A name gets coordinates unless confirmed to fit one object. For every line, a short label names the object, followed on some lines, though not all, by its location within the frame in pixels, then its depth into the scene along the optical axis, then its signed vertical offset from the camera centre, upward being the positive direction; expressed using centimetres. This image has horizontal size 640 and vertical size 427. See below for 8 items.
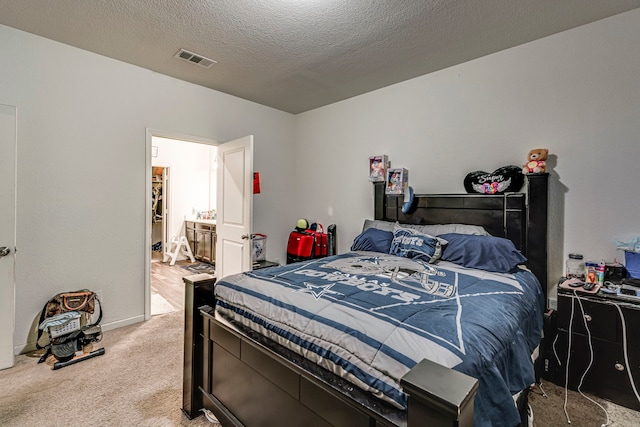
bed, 98 -50
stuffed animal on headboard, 238 +41
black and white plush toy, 263 +28
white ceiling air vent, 278 +146
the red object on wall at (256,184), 380 +32
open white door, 331 +3
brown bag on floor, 260 -86
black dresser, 187 -87
